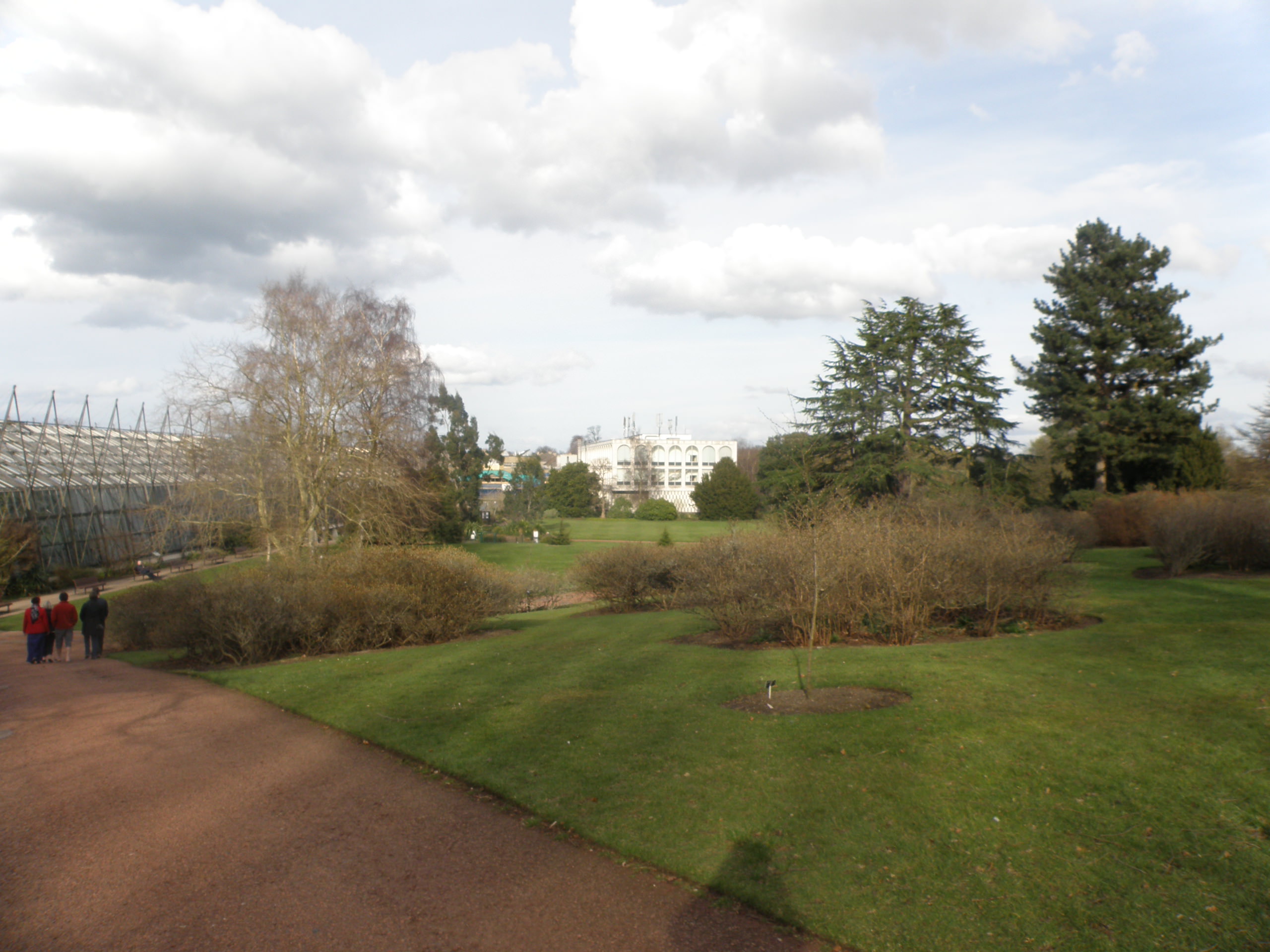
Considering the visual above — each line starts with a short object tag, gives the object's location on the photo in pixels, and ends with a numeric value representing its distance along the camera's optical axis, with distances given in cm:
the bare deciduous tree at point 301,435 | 2420
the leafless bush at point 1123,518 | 2732
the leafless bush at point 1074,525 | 2370
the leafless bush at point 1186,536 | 1769
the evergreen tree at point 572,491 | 8188
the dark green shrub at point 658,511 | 7425
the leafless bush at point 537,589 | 2136
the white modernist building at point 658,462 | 9738
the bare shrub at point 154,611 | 1486
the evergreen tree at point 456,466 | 4197
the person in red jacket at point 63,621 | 1576
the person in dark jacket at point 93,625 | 1616
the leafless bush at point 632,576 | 1989
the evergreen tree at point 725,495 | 7244
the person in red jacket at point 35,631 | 1532
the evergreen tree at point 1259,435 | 3128
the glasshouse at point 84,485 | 3409
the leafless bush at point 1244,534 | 1681
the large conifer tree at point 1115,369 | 3422
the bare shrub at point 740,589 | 1193
